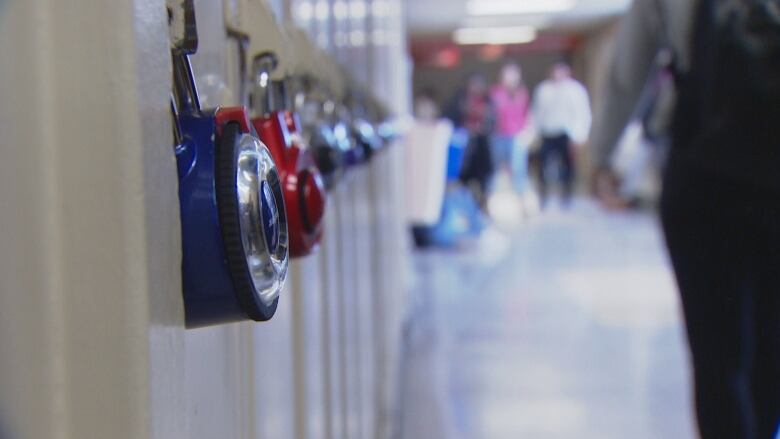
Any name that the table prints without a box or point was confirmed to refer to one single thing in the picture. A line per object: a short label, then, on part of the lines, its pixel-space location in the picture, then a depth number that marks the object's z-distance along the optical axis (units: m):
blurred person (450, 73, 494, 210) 7.40
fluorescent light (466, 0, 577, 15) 10.92
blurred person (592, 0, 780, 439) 1.24
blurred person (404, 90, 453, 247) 4.30
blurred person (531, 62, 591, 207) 9.88
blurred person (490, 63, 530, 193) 9.51
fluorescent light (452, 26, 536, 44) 13.84
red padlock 0.51
